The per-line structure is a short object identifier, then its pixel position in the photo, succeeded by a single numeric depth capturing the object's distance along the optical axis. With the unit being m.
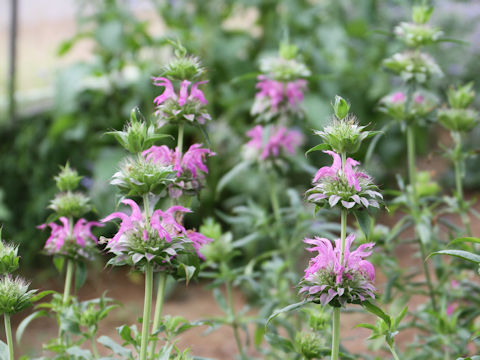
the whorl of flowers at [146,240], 1.20
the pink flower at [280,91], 1.54
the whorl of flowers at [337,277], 1.19
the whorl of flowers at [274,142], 1.57
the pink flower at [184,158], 1.26
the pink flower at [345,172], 1.19
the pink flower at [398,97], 1.48
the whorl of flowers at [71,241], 1.34
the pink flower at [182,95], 1.27
